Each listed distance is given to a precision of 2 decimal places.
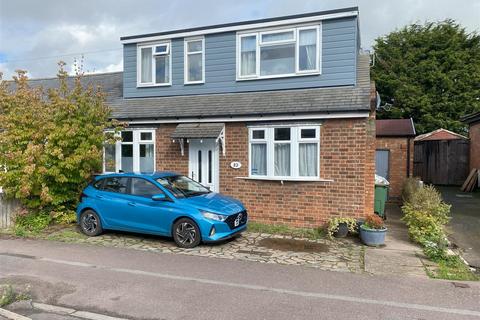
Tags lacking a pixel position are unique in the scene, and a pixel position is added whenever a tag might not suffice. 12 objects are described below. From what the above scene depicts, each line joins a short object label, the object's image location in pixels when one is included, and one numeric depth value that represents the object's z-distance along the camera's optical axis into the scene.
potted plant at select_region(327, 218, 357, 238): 8.43
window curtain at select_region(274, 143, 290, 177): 9.63
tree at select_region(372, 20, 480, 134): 25.38
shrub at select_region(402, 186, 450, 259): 7.38
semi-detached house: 9.05
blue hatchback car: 7.38
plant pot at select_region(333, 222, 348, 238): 8.44
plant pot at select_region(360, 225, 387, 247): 7.73
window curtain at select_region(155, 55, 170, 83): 12.10
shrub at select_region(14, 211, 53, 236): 9.12
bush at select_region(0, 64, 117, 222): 9.02
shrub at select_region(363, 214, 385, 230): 7.86
